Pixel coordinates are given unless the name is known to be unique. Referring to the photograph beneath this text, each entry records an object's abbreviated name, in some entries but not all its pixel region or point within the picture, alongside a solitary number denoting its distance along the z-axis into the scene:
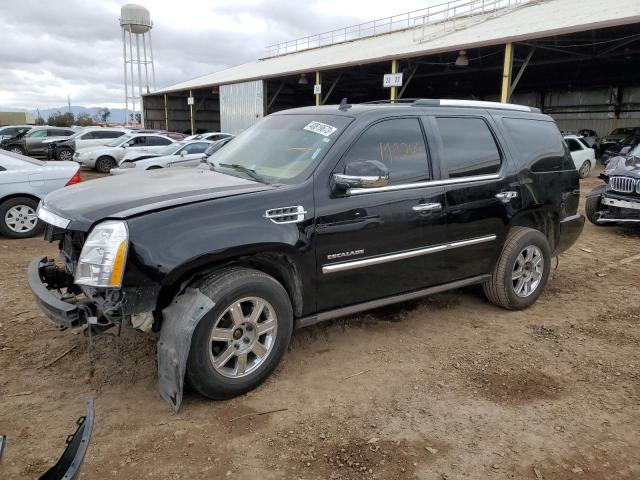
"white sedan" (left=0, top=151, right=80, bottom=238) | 7.50
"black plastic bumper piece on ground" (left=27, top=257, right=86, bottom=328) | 2.92
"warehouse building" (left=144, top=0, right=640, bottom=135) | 18.20
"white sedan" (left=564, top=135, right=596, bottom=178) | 16.17
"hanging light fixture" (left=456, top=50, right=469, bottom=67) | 20.12
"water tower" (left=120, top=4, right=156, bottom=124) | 53.25
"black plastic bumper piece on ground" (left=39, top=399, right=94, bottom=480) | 1.83
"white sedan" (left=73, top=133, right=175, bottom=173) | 18.09
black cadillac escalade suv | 2.86
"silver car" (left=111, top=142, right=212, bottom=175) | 13.23
